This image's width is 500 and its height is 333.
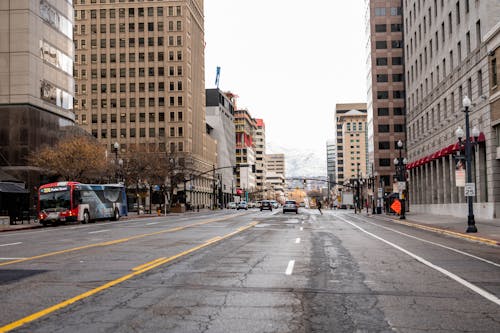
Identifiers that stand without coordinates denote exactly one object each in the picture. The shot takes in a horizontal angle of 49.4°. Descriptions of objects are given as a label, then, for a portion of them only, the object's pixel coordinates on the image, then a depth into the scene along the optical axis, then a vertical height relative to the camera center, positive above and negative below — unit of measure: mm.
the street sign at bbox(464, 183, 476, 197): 26578 -53
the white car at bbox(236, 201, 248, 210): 102625 -2322
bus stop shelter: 43503 -332
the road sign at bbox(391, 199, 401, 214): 45169 -1358
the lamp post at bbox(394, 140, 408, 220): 44375 -25
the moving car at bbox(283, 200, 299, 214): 66000 -1842
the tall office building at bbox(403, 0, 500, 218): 38656 +8442
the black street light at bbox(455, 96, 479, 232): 26266 +1152
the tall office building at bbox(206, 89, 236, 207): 164500 +19173
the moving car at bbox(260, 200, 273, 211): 91750 -2061
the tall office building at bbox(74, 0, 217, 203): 122625 +28082
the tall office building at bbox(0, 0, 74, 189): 55375 +11322
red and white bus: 40594 -507
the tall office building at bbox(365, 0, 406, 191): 112500 +21992
